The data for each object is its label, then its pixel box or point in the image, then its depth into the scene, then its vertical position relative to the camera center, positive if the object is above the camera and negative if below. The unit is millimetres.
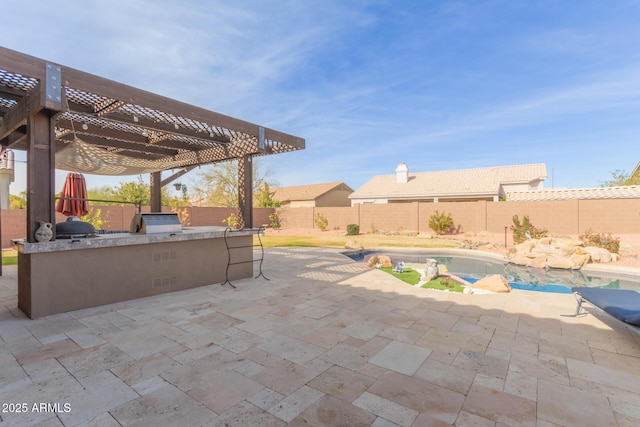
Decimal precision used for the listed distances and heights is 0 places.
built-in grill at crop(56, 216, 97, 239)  4035 -232
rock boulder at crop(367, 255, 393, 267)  7247 -1252
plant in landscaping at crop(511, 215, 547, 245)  11773 -891
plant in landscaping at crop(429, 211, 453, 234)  15102 -589
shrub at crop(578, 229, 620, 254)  9117 -1032
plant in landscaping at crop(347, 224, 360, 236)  16328 -991
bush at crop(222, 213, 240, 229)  16848 -431
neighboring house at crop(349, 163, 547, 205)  20297 +1906
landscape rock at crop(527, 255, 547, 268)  8352 -1482
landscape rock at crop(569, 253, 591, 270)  7925 -1374
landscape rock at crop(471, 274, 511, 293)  4918 -1260
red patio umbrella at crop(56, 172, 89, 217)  5270 +310
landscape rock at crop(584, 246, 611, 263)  8289 -1279
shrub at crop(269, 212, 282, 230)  20875 -654
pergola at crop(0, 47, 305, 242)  3377 +1433
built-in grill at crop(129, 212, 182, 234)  4805 -180
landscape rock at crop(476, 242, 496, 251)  11375 -1397
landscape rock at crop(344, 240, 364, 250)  11172 -1289
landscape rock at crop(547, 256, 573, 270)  7996 -1448
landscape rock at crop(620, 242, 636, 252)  9562 -1243
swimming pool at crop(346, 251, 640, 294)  6645 -1677
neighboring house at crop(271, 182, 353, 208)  29688 +1754
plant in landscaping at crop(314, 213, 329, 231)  18219 -652
